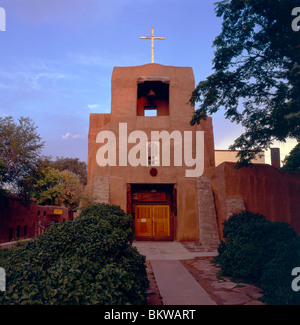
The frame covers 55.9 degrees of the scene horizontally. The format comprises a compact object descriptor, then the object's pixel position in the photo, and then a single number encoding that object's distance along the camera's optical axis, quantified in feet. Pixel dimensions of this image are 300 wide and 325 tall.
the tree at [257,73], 29.37
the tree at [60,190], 103.84
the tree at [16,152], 65.51
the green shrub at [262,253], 19.01
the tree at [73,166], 151.94
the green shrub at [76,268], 10.87
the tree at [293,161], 62.18
